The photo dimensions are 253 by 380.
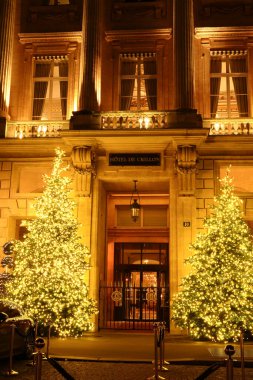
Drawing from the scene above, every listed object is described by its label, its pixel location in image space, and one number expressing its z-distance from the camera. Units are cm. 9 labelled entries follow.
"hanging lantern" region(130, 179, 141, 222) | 2006
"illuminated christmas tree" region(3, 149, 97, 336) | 1619
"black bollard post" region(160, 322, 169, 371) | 1069
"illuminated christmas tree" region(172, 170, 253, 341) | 1559
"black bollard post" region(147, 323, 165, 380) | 922
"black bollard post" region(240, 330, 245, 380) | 886
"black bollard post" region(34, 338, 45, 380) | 690
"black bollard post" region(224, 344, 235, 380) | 676
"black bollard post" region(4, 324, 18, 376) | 970
